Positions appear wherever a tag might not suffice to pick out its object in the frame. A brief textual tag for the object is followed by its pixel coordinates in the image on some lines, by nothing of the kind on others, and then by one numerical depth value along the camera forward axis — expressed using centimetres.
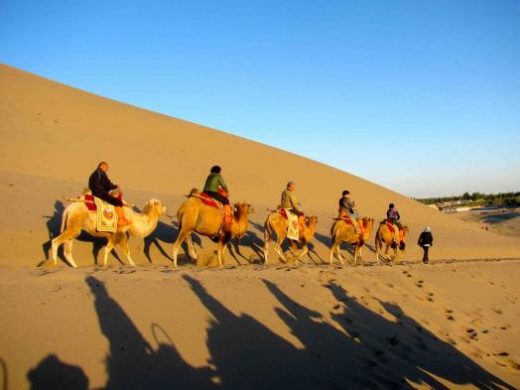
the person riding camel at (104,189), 1087
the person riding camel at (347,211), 1592
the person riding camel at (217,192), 1254
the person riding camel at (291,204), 1485
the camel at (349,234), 1569
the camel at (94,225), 1023
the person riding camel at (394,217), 1894
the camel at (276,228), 1422
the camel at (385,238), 1812
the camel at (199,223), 1194
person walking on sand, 1803
